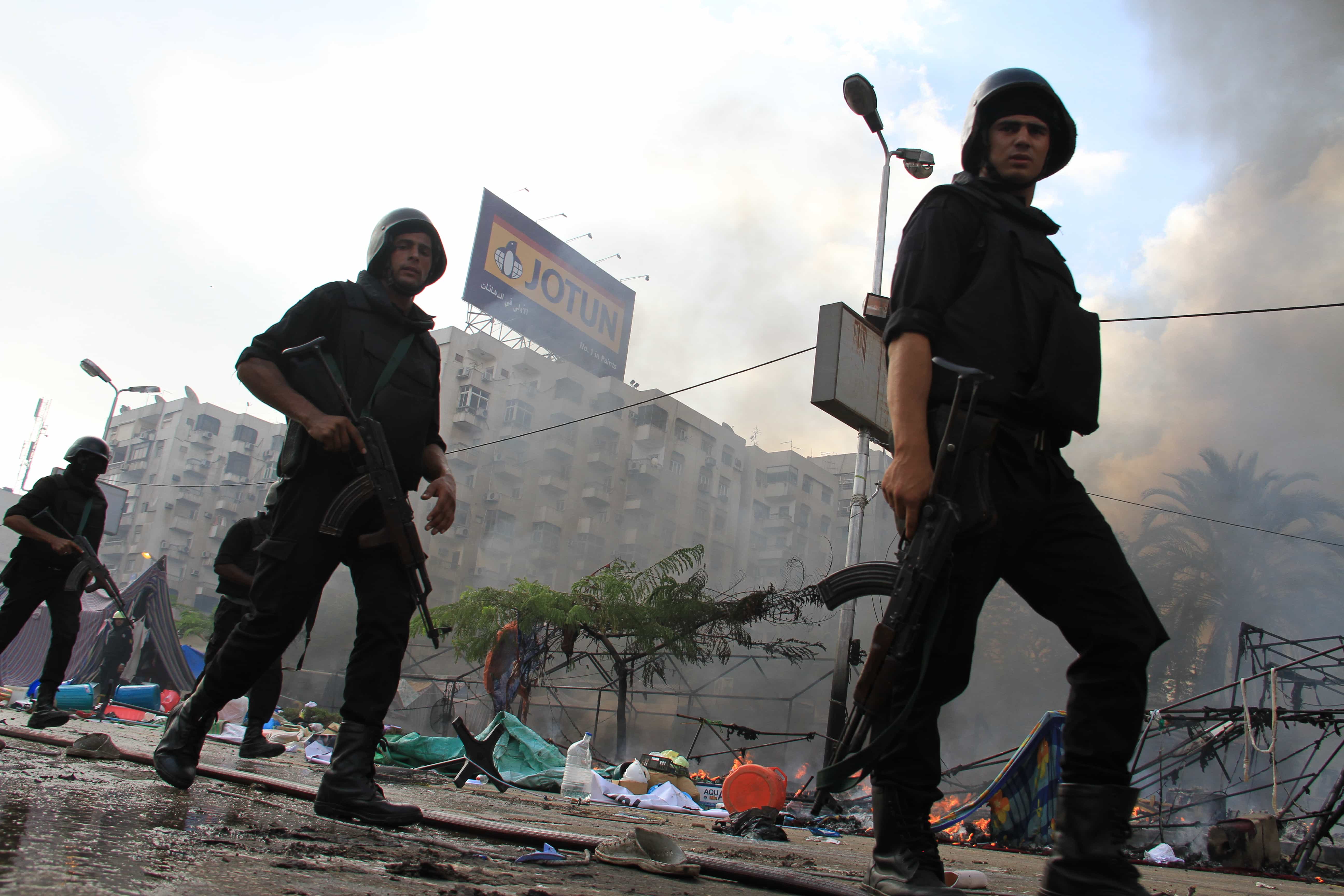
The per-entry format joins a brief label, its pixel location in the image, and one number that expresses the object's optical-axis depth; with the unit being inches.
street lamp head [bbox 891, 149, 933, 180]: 453.1
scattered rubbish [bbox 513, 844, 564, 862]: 67.1
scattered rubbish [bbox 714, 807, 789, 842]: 171.9
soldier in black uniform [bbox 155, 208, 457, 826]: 90.3
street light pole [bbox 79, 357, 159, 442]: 740.0
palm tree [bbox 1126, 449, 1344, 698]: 825.5
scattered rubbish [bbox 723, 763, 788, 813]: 251.3
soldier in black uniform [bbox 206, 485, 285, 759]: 186.4
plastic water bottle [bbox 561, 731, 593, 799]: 224.1
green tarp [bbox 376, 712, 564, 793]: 231.1
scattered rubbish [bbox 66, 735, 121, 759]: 120.0
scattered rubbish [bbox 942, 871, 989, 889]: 96.7
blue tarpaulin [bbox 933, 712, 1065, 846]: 244.4
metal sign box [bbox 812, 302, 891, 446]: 323.0
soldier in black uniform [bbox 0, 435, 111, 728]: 191.6
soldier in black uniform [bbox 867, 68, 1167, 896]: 63.4
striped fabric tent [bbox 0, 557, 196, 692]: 449.7
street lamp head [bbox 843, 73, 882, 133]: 407.2
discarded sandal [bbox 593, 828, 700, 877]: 69.4
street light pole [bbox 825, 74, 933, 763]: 378.9
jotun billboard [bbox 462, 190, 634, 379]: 1435.8
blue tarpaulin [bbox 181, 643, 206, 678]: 482.9
